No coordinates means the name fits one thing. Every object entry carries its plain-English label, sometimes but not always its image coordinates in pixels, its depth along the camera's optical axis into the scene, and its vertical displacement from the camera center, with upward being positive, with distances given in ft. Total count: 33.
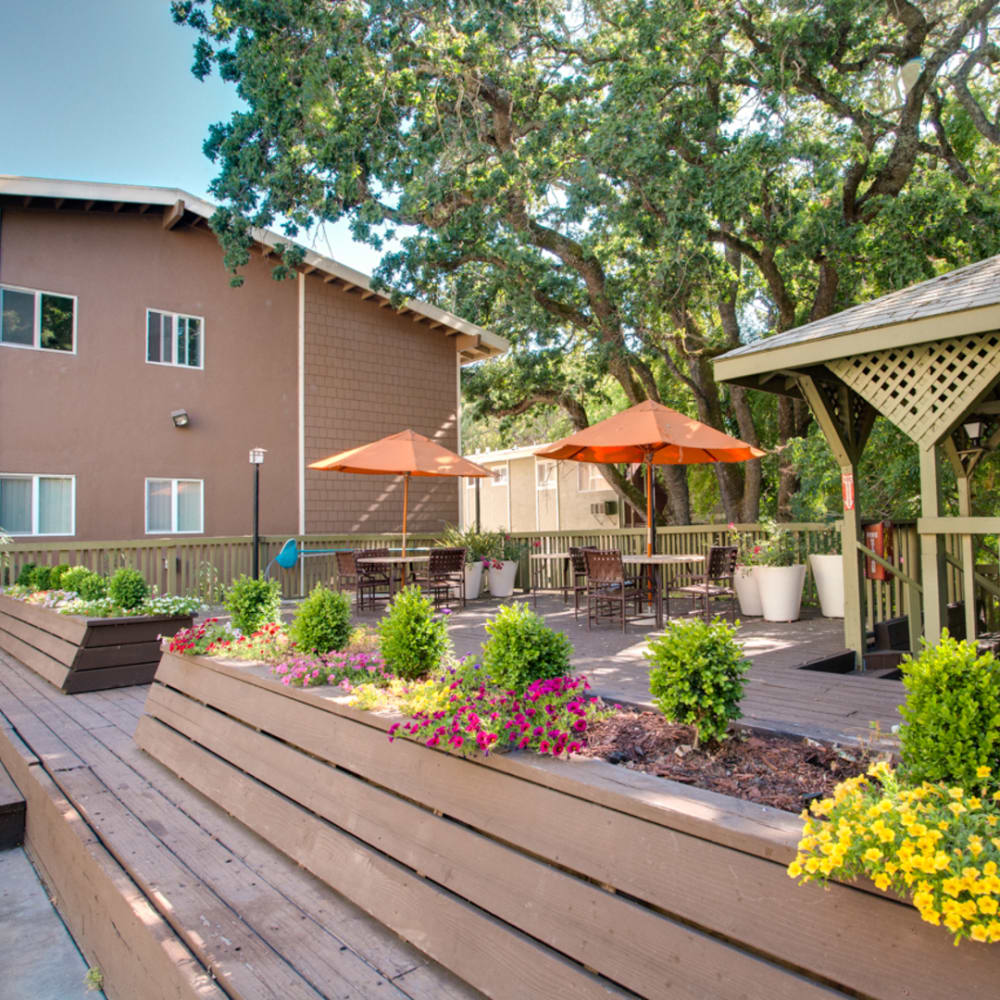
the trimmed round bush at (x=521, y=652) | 9.02 -1.53
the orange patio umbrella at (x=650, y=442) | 23.85 +2.65
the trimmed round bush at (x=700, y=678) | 7.91 -1.63
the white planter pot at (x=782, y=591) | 25.09 -2.30
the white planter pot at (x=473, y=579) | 35.62 -2.51
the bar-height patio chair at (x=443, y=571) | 30.40 -1.85
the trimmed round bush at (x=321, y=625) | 12.67 -1.64
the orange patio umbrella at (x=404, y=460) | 29.09 +2.60
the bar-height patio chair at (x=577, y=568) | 26.43 -1.58
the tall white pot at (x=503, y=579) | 36.04 -2.56
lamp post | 35.17 +1.58
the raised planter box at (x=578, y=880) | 4.82 -2.86
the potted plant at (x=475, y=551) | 35.81 -1.22
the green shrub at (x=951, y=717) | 5.77 -1.53
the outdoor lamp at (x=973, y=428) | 22.53 +2.66
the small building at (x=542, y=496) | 67.46 +2.69
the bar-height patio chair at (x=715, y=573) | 24.35 -1.67
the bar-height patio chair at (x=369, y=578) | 30.63 -2.09
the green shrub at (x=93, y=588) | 21.38 -1.62
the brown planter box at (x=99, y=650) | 19.31 -3.14
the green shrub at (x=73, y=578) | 24.41 -1.52
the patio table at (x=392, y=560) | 29.57 -1.35
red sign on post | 18.78 +0.78
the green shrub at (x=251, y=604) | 15.33 -1.56
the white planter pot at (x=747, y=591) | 26.94 -2.48
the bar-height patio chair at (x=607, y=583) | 23.66 -1.90
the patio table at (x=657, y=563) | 24.09 -1.31
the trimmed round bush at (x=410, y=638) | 10.93 -1.62
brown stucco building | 36.19 +8.23
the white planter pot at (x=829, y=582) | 25.30 -2.10
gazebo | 14.61 +3.09
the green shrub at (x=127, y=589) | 20.52 -1.59
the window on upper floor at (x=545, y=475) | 71.31 +4.65
